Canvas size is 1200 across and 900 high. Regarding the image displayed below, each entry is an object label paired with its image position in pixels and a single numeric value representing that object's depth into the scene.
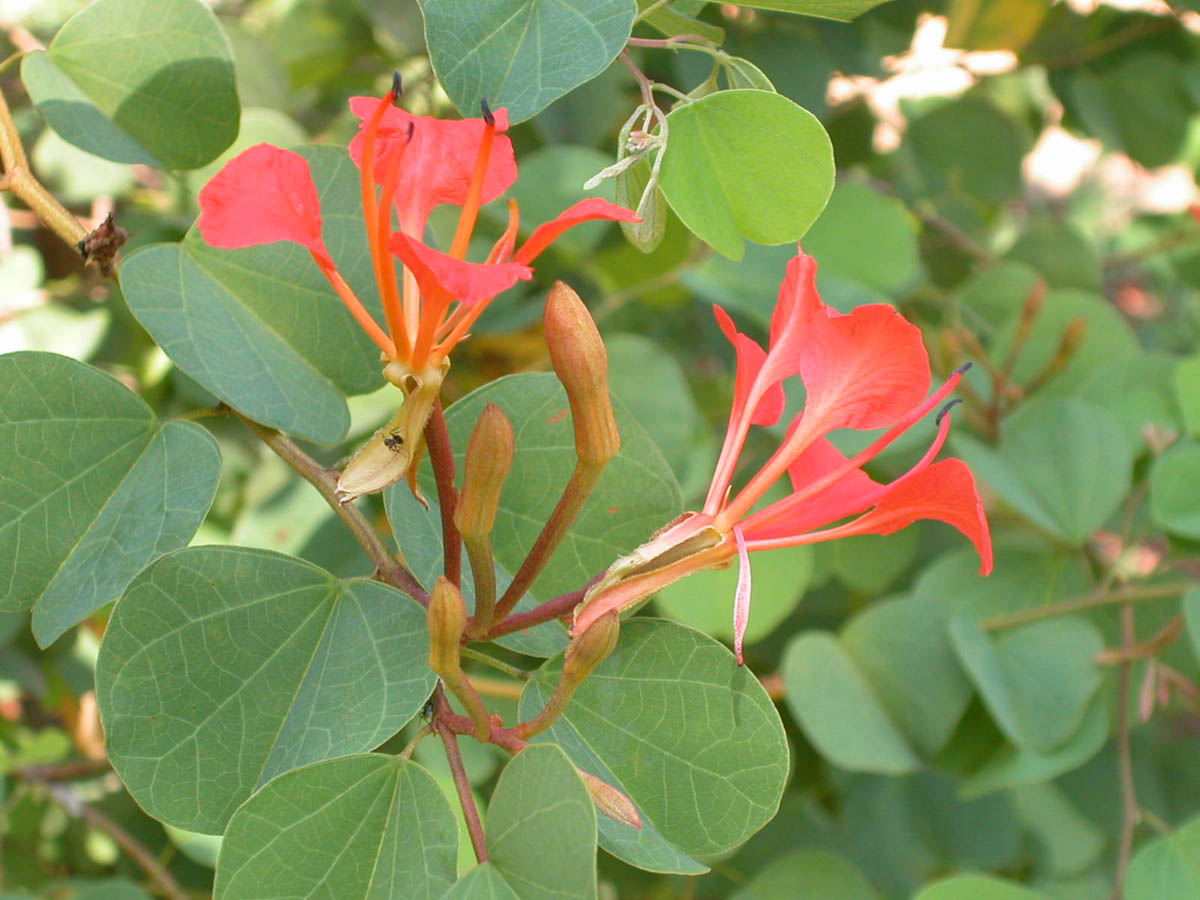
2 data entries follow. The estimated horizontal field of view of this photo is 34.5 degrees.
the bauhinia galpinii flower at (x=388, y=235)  0.26
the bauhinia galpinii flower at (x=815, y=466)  0.27
